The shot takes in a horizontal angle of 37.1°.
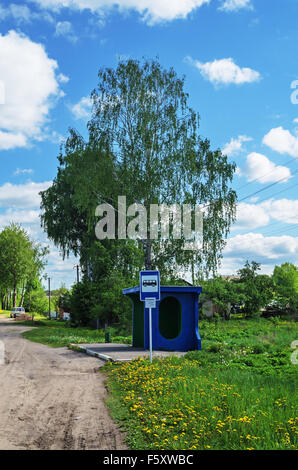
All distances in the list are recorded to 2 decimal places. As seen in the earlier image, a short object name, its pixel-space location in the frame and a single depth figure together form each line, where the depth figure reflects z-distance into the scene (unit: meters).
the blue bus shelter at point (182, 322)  18.16
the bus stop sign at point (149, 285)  14.01
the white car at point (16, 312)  57.57
